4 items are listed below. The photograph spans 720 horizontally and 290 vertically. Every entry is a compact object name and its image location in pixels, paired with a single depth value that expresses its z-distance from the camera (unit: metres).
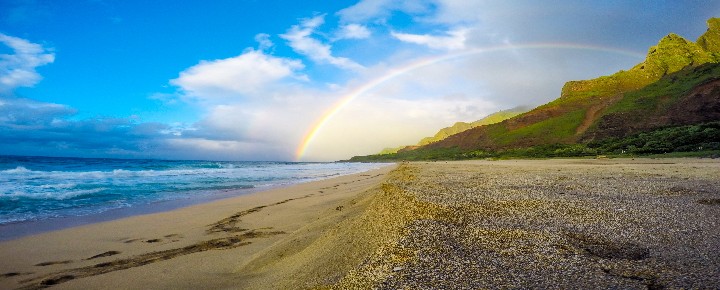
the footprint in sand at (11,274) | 6.11
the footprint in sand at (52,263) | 6.71
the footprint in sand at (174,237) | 8.39
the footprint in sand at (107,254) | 7.18
